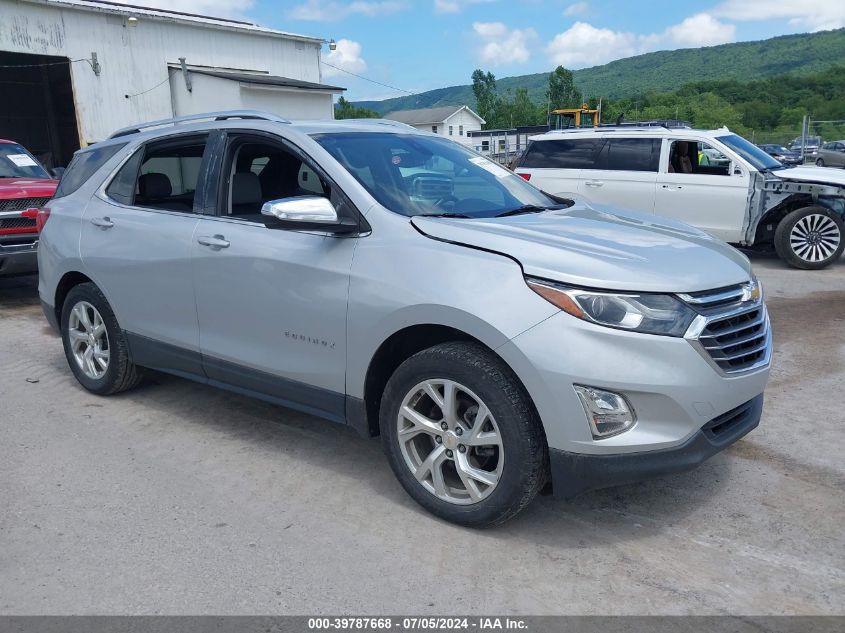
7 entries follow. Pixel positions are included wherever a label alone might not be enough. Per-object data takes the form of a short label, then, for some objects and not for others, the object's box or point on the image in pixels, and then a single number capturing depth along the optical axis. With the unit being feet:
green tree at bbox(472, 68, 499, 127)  318.45
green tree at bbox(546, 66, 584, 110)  273.95
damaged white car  32.68
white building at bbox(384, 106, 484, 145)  286.66
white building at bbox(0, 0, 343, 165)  77.71
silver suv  9.93
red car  29.14
